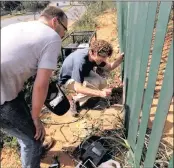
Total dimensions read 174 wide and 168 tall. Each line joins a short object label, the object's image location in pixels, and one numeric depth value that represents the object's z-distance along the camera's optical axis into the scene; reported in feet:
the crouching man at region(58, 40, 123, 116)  11.76
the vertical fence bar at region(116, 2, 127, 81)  12.92
